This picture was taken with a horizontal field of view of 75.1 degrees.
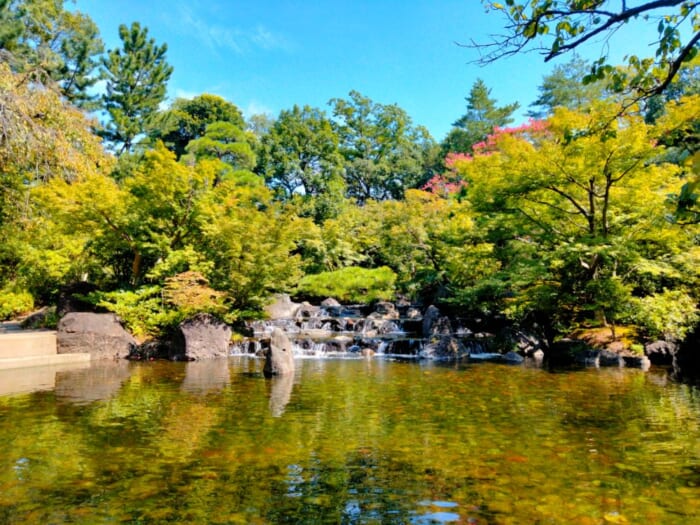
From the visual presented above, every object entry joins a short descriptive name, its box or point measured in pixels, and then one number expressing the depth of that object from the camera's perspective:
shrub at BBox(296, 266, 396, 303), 22.97
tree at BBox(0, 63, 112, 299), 7.14
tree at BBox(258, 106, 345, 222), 31.98
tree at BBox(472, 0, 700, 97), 2.74
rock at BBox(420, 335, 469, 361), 13.02
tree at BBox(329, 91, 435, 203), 39.16
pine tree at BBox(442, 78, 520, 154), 36.26
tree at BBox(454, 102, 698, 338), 10.62
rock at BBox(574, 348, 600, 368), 11.30
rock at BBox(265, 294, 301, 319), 19.80
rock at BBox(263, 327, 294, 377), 9.69
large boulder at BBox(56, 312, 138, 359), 11.66
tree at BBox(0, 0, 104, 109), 9.55
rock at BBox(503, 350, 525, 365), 12.00
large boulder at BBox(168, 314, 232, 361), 12.30
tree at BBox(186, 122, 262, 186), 30.25
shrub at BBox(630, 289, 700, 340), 10.47
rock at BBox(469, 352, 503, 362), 12.61
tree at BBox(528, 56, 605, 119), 40.41
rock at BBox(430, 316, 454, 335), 15.57
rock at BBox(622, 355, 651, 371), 10.88
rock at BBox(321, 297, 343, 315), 21.08
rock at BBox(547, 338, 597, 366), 11.77
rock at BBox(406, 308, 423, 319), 19.59
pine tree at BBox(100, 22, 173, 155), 33.62
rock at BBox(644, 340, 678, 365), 11.32
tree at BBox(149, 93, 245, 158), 36.25
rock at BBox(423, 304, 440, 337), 16.23
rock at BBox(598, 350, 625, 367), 11.09
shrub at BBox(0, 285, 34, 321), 16.98
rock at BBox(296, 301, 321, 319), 20.29
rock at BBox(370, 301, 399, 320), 19.67
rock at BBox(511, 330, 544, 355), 13.12
